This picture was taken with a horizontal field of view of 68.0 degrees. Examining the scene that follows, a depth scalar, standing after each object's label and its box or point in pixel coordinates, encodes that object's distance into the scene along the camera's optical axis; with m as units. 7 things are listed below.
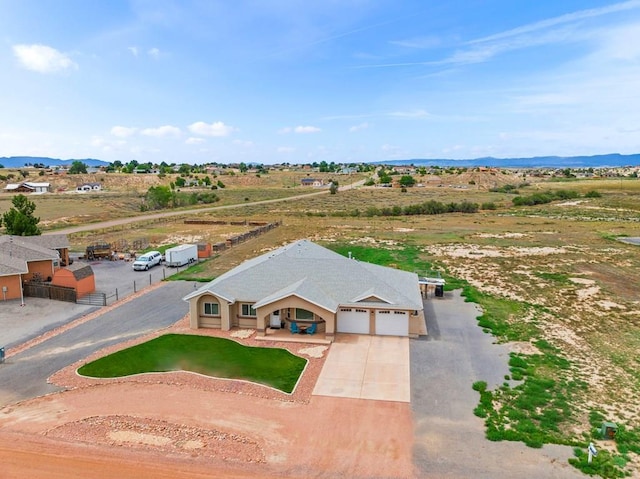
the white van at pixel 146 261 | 44.34
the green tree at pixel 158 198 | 100.69
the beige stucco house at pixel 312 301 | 27.02
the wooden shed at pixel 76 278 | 35.03
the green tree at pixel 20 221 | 47.69
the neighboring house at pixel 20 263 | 34.16
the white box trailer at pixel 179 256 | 45.50
